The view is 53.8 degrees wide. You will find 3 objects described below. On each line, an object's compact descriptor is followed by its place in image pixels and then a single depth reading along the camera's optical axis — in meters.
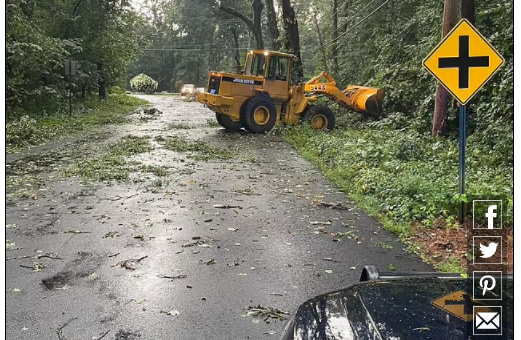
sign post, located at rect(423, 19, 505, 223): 6.08
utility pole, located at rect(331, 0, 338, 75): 32.86
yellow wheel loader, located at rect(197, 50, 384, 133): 17.38
